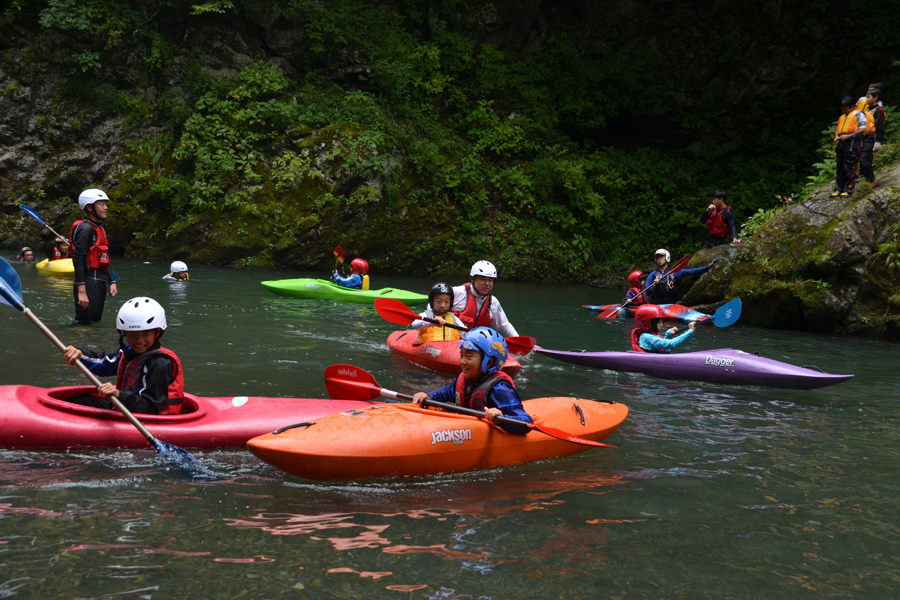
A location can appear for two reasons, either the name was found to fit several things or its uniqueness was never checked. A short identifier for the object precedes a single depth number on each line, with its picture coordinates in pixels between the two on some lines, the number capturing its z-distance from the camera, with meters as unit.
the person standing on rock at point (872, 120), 9.68
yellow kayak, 12.62
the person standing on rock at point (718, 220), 11.91
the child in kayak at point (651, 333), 7.11
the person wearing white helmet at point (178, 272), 12.14
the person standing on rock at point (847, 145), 9.70
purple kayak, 6.14
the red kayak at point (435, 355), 6.21
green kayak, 11.32
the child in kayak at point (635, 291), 10.79
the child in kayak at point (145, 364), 3.79
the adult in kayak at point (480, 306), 6.66
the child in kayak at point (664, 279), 10.83
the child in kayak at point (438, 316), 6.53
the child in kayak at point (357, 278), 11.72
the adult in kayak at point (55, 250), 13.06
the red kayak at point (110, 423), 3.74
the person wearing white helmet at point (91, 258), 6.49
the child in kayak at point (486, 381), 4.00
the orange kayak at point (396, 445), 3.46
